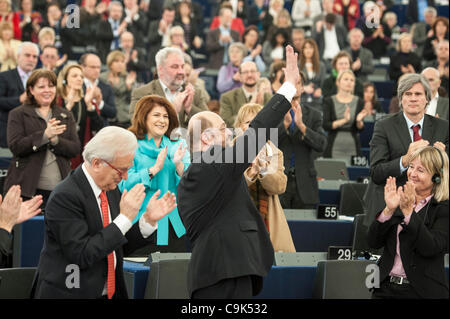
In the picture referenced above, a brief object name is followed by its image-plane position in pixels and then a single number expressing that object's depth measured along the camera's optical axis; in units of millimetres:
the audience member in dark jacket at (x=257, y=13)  14281
